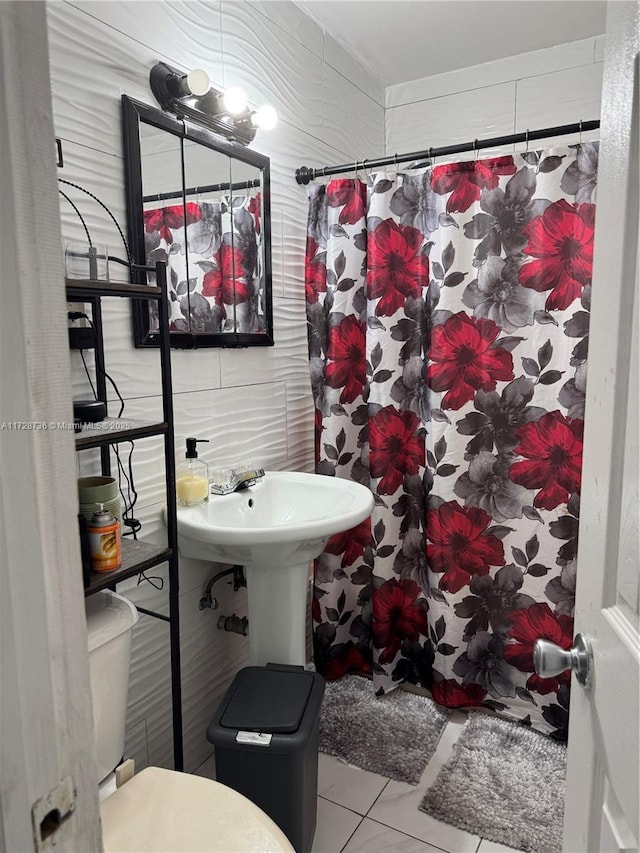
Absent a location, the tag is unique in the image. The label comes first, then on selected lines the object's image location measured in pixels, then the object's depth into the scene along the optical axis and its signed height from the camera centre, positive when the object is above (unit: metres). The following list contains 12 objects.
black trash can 1.41 -0.97
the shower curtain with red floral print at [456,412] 1.86 -0.24
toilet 1.05 -0.87
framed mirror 1.54 +0.35
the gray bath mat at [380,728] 1.87 -1.32
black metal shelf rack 1.19 -0.19
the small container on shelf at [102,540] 1.22 -0.40
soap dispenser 1.65 -0.38
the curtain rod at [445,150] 1.77 +0.63
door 0.63 -0.17
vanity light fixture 1.54 +0.68
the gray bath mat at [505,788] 1.61 -1.32
